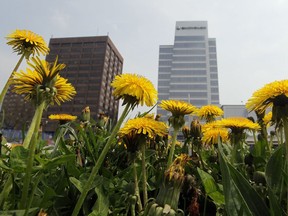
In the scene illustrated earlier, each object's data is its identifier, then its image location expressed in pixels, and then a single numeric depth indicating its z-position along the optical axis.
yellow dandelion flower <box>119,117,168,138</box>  0.18
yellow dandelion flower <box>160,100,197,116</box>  0.23
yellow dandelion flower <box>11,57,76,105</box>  0.15
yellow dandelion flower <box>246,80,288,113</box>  0.16
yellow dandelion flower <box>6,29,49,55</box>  0.28
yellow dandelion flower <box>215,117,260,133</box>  0.25
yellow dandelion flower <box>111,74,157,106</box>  0.17
